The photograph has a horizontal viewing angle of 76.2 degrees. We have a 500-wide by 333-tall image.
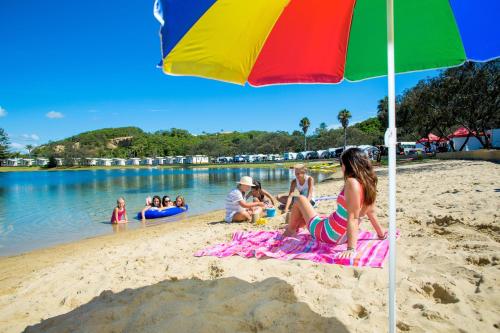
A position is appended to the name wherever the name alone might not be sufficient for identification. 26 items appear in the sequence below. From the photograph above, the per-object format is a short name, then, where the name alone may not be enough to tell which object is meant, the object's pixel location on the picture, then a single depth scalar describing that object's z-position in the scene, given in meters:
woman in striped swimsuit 3.44
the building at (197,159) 124.19
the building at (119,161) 129.12
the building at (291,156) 90.62
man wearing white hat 6.97
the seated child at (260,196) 8.33
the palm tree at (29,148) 144.98
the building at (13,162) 125.59
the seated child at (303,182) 7.12
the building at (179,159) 126.84
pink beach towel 3.40
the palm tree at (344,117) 62.69
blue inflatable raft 11.58
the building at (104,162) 125.19
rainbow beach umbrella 2.27
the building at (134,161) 130.25
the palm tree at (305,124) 82.89
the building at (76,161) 116.62
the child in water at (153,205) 11.62
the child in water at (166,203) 12.34
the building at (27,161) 128.12
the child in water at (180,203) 12.66
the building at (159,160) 128.62
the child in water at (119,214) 10.99
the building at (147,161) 128.62
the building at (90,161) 119.71
